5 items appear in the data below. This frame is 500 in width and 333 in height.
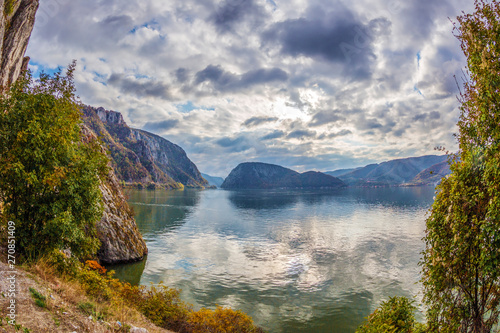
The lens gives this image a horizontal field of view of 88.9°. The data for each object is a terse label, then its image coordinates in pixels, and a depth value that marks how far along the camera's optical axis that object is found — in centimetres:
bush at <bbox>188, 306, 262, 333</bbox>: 1756
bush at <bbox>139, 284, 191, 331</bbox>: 1786
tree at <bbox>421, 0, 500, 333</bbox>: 928
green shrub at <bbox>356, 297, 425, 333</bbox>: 1216
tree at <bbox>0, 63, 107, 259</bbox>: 1354
